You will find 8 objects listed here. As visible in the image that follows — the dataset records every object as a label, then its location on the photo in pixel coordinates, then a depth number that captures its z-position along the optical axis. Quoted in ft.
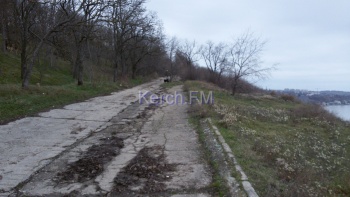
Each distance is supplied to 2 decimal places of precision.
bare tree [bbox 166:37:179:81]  243.40
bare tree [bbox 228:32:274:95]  95.95
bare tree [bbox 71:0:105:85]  64.69
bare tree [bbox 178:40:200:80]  178.97
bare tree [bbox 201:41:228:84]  155.11
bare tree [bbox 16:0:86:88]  52.14
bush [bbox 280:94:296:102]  116.83
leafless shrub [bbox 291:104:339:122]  62.28
